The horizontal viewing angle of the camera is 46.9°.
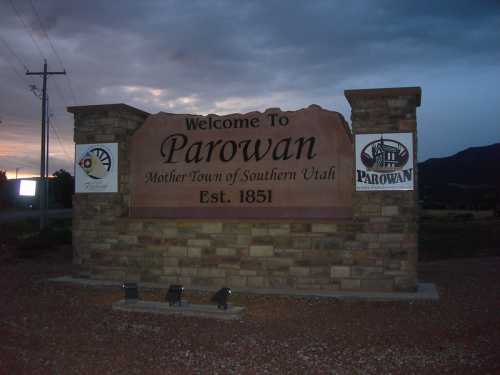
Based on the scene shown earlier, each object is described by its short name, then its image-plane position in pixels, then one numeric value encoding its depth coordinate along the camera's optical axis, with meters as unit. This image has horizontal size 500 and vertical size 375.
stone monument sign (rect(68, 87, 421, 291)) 10.91
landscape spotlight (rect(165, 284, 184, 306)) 9.43
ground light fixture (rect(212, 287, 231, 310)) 9.18
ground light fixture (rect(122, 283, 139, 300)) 9.80
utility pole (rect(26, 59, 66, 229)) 30.77
